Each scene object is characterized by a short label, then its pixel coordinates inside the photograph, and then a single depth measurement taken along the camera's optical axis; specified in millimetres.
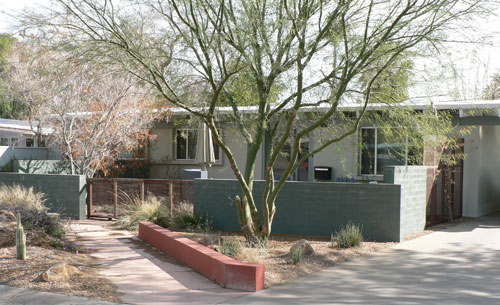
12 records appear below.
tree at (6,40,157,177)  16750
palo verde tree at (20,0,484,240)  8703
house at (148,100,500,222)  13734
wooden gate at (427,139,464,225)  13611
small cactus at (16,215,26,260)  8203
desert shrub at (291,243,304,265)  8680
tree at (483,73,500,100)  29223
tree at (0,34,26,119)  31291
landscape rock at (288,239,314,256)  9141
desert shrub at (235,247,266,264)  7895
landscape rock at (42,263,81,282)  7258
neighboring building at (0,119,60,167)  20891
